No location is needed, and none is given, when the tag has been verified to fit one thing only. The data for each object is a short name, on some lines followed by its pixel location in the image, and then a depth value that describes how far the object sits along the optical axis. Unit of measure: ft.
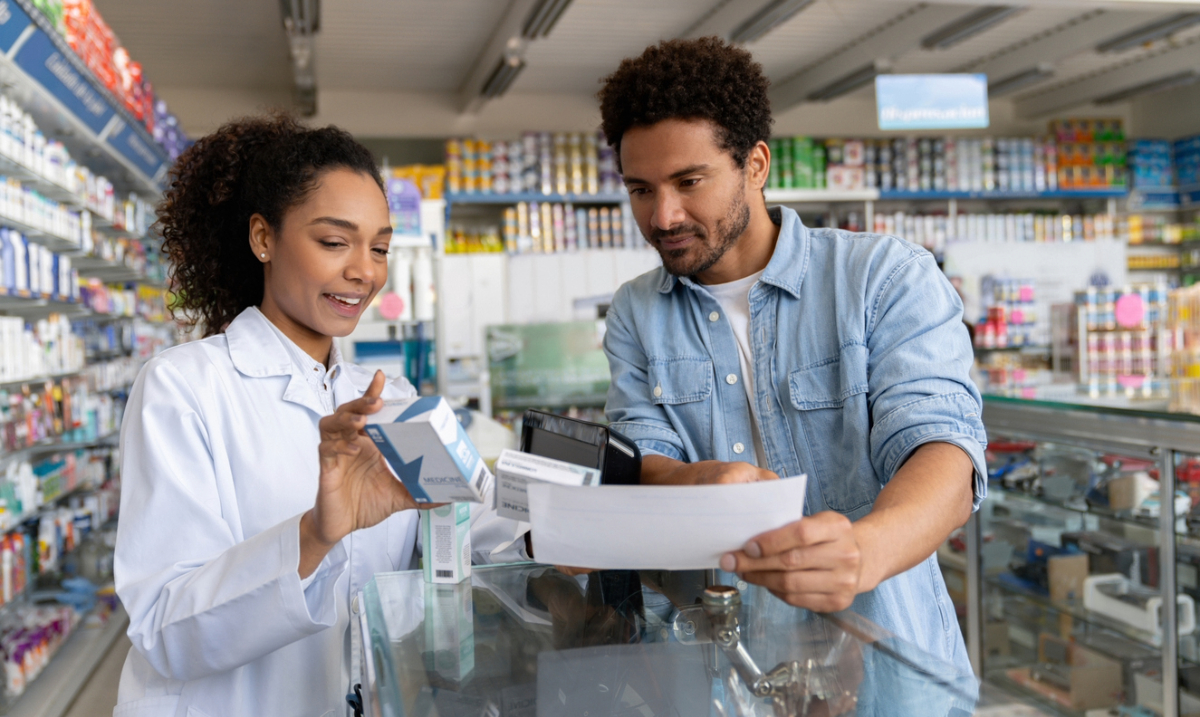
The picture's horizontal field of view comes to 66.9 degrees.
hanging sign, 16.94
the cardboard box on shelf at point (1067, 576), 10.99
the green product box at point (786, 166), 26.66
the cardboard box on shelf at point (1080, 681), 10.43
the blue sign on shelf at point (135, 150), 15.97
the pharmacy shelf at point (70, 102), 10.83
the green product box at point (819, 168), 27.04
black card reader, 3.72
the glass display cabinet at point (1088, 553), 9.32
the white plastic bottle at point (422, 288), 14.30
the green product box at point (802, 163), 26.84
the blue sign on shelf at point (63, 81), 11.24
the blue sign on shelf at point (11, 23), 10.10
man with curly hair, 4.50
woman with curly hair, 3.97
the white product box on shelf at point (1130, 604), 9.37
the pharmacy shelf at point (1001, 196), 27.57
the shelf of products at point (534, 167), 25.21
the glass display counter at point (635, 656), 2.98
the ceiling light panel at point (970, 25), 20.31
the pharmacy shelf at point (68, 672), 12.09
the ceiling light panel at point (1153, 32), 21.42
